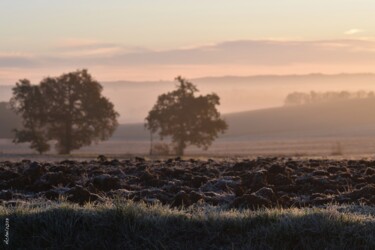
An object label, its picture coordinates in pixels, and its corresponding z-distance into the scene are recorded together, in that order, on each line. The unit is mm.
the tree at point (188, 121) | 71125
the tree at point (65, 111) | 71500
